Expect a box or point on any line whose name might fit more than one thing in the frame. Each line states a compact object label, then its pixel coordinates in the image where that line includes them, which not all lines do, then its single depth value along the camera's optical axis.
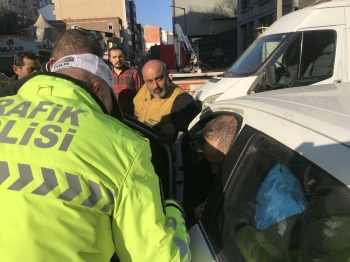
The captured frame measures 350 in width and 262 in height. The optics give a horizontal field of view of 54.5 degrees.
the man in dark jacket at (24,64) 4.77
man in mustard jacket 3.34
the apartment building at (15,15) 35.81
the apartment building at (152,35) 128.00
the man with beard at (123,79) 5.01
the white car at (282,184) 0.97
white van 5.21
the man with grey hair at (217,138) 1.82
